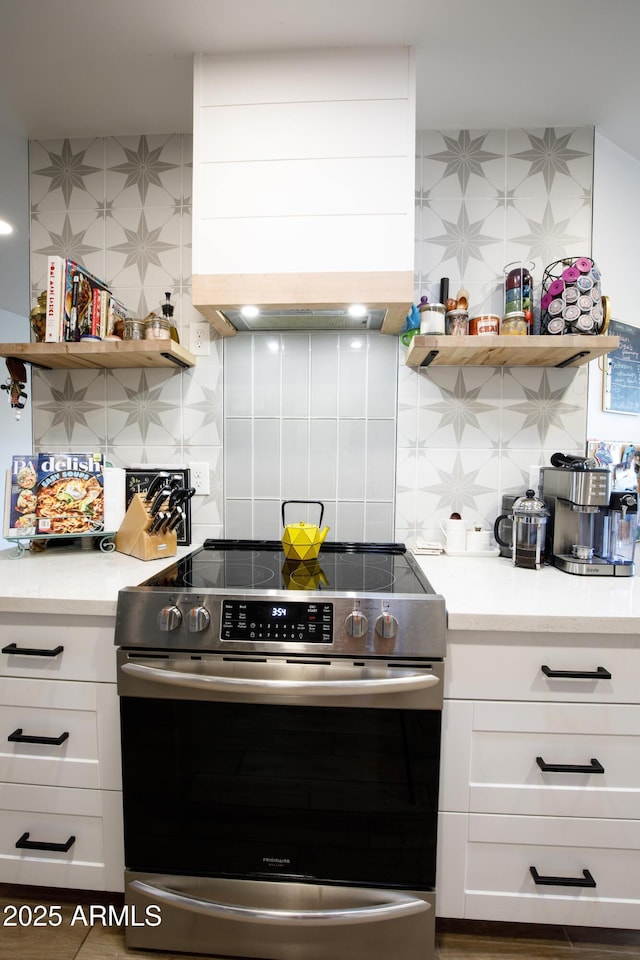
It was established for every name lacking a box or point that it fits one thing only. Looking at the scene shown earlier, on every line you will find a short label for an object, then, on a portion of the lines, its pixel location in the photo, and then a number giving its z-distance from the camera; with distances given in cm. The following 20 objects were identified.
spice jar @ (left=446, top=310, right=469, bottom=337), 146
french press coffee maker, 138
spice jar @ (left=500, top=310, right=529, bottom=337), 140
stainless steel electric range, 100
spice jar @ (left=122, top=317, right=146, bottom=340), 151
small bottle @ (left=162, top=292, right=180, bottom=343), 158
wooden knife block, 144
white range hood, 124
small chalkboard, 163
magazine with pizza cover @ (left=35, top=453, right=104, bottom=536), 148
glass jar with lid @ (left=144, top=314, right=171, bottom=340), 150
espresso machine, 132
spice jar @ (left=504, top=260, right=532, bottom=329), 146
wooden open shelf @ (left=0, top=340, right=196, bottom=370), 143
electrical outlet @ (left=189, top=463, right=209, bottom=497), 170
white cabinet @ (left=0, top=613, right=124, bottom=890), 111
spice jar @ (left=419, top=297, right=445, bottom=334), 143
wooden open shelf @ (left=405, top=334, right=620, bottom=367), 133
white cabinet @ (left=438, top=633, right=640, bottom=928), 103
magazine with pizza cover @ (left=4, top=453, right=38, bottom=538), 145
